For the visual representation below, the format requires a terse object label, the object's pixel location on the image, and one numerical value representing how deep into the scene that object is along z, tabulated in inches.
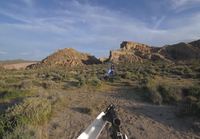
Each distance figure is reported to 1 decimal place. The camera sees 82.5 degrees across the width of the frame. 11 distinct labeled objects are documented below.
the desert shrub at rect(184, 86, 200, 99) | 217.6
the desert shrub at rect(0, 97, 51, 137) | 139.9
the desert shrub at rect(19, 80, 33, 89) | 274.9
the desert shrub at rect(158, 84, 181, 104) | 211.8
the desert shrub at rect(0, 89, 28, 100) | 227.8
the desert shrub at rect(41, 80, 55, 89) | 291.1
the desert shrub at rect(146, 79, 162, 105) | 208.4
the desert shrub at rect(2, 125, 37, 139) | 116.0
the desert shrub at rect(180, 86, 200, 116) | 172.6
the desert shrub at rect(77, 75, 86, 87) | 304.9
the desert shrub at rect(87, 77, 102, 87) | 306.0
